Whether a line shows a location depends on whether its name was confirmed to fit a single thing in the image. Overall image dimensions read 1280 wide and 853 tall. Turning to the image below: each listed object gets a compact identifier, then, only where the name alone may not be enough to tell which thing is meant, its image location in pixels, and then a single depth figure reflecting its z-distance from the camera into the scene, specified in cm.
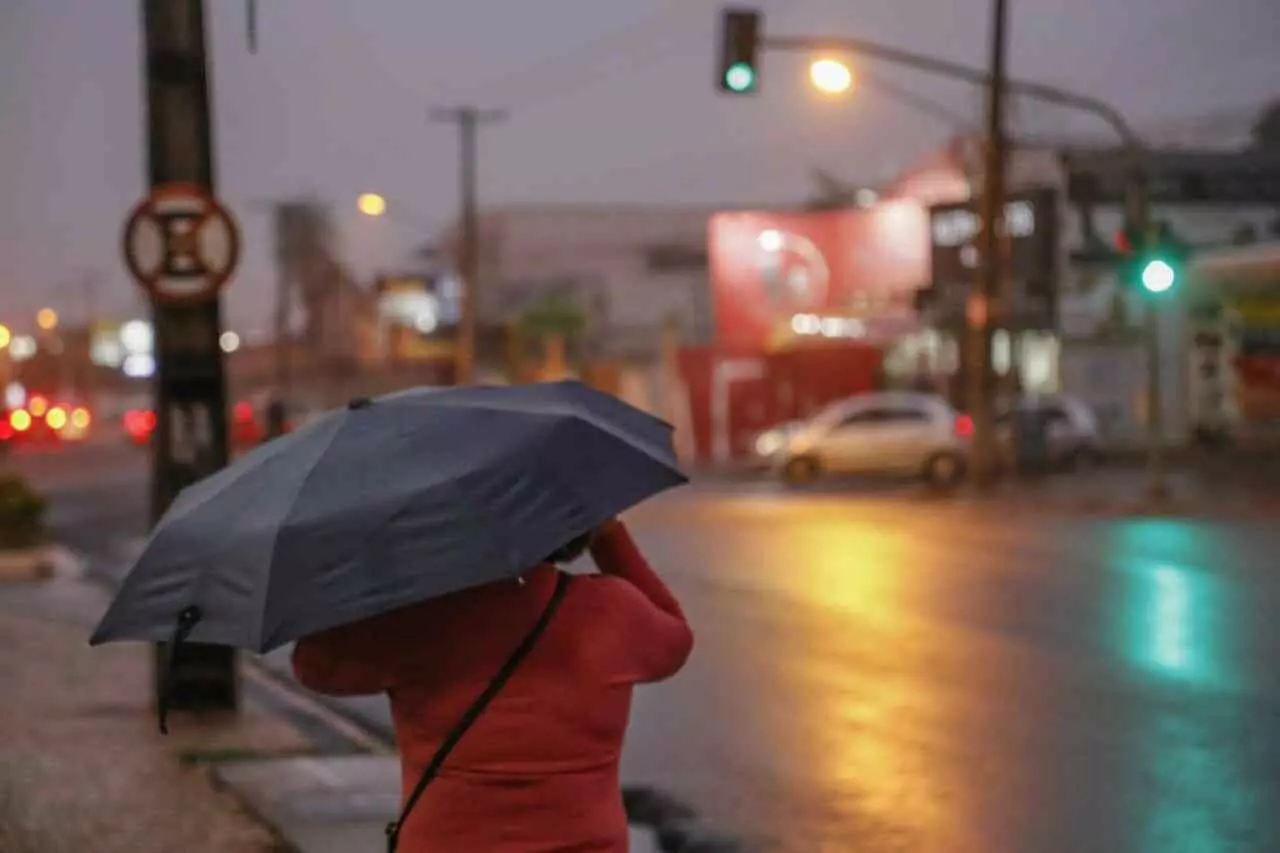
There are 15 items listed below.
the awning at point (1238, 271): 3853
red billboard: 4919
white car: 3528
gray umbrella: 354
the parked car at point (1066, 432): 3622
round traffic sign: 957
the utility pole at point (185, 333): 980
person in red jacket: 359
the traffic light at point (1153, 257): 2522
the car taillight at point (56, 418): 6731
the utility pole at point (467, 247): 4622
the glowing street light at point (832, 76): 2406
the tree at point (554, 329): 5938
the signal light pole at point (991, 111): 2061
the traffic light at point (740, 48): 2044
